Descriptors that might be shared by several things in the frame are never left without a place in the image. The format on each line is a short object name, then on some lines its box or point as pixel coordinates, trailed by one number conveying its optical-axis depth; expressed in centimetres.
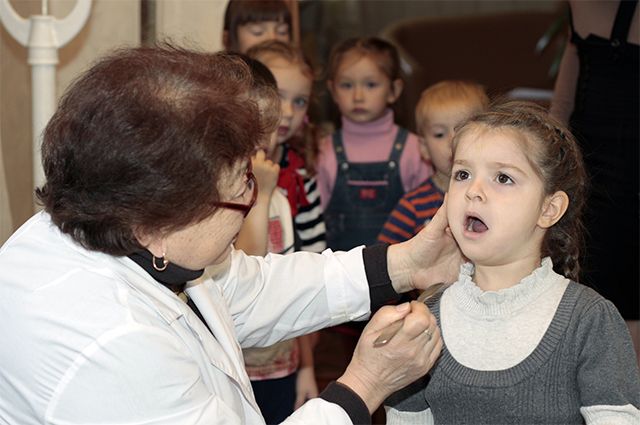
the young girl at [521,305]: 172
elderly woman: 149
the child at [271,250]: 264
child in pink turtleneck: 351
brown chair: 638
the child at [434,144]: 304
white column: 261
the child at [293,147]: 310
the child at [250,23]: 352
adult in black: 266
